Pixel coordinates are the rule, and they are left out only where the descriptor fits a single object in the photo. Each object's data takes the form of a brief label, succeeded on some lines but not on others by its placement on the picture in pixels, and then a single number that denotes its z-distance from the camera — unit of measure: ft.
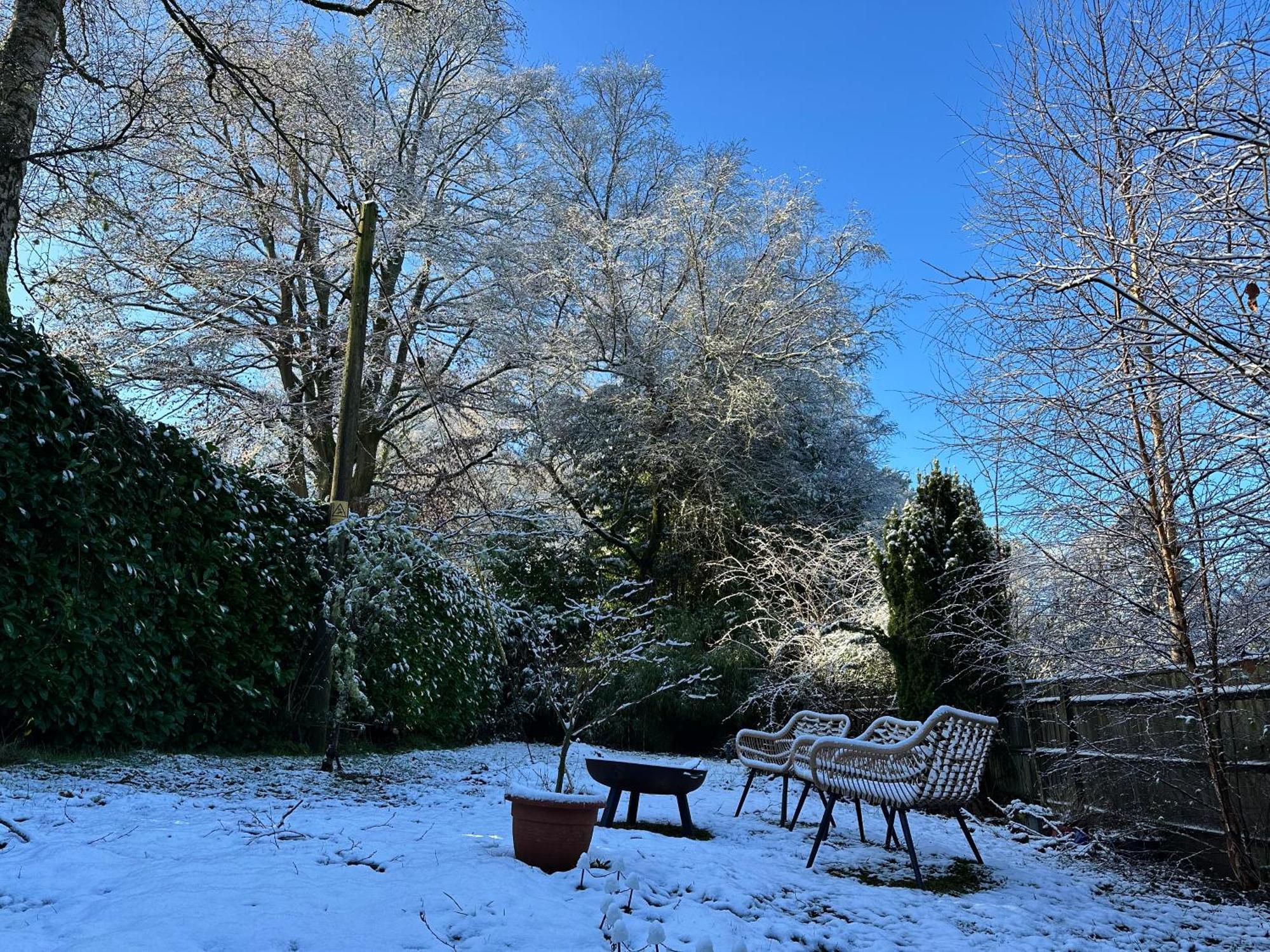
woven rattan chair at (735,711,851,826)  20.50
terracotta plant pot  11.32
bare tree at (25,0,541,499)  33.81
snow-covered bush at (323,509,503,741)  20.18
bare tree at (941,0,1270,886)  9.09
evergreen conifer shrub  22.36
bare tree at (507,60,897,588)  44.27
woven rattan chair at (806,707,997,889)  14.49
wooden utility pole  25.02
